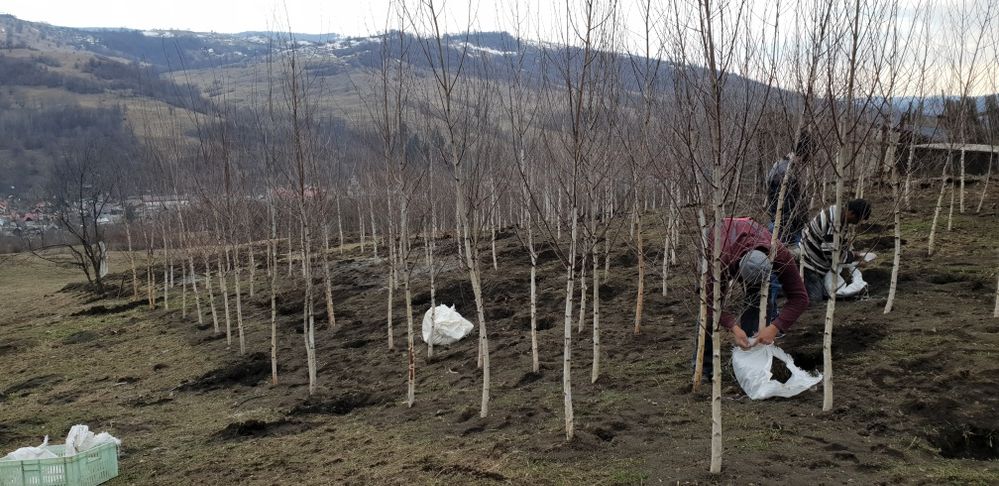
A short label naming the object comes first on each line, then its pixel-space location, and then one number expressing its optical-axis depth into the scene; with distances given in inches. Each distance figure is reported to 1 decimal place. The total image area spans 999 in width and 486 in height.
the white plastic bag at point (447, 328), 371.2
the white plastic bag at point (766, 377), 205.5
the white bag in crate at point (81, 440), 220.7
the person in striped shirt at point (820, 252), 235.0
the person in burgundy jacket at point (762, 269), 195.8
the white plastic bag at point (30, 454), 215.0
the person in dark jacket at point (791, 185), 215.7
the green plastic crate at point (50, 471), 207.9
